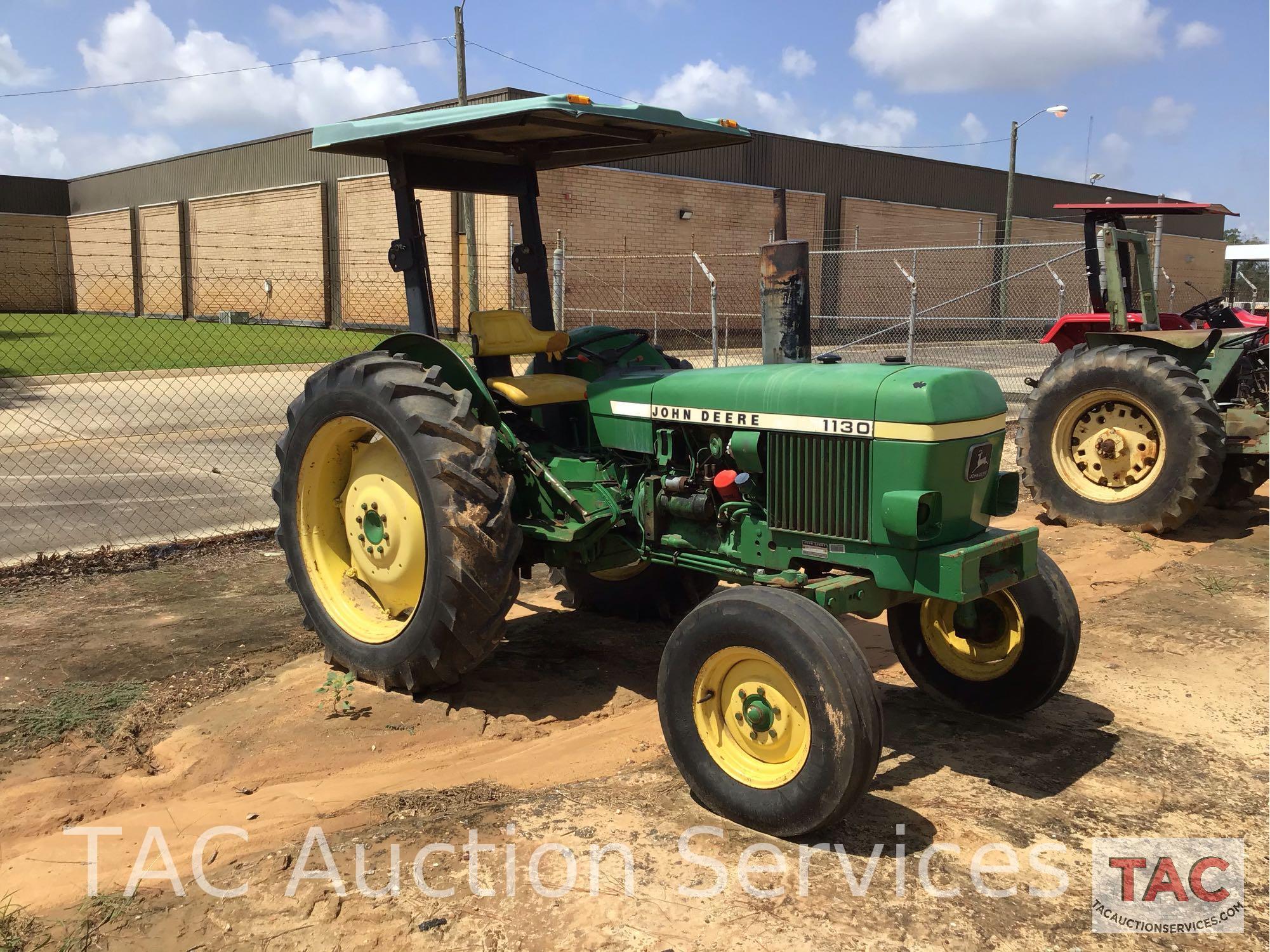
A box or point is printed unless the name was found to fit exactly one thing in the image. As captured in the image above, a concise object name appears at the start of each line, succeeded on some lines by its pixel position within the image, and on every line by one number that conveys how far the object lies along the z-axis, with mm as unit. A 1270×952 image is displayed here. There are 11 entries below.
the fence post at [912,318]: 11512
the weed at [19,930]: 2672
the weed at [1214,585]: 6289
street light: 27391
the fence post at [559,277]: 9912
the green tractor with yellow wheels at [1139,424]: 7281
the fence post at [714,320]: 11398
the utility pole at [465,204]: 13291
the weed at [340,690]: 4277
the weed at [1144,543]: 7254
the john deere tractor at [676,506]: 3400
